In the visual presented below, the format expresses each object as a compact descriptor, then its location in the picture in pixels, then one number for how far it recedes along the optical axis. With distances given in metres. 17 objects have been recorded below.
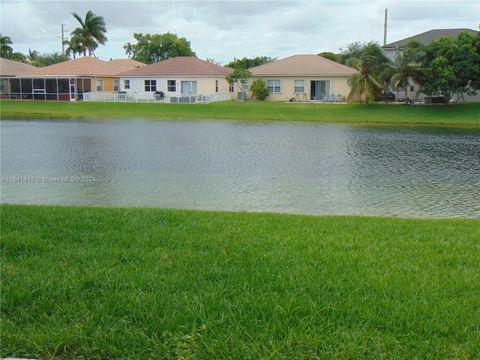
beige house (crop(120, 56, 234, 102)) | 53.19
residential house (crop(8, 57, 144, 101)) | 56.06
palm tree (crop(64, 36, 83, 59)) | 79.12
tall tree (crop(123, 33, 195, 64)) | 84.06
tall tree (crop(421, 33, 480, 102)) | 40.03
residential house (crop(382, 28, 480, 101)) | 49.28
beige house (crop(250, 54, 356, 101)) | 51.41
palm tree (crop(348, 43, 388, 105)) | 42.91
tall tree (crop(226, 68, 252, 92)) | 52.62
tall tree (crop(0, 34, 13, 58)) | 90.29
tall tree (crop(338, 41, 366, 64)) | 77.19
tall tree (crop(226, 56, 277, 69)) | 68.71
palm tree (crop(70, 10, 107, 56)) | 78.12
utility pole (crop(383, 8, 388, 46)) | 61.56
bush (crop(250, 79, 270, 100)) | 52.69
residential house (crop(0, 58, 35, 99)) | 58.94
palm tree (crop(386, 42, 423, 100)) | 41.28
